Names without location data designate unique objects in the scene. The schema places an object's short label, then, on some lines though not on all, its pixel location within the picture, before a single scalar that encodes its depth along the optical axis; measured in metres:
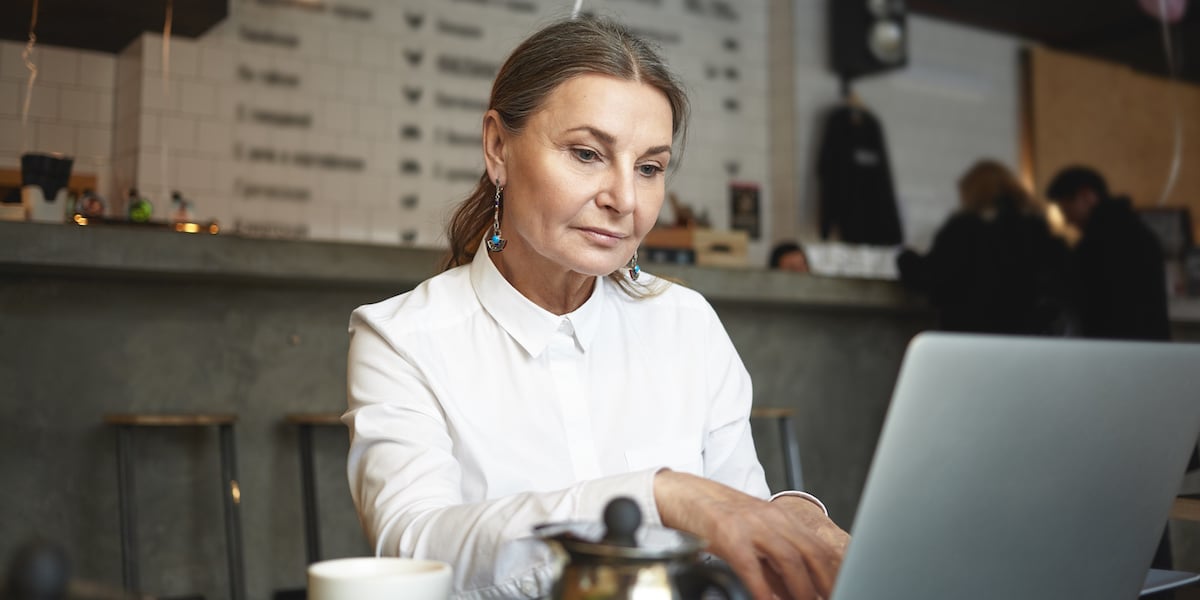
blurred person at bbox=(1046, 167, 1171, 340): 3.53
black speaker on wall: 5.95
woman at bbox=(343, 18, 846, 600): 1.06
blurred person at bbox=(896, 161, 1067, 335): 3.55
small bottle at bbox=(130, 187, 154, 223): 2.89
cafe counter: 2.65
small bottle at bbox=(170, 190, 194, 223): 3.12
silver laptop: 0.65
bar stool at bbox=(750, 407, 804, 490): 3.56
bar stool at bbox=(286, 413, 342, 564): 2.82
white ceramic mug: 0.65
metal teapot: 0.57
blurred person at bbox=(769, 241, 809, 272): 4.57
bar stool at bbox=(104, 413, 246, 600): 2.57
